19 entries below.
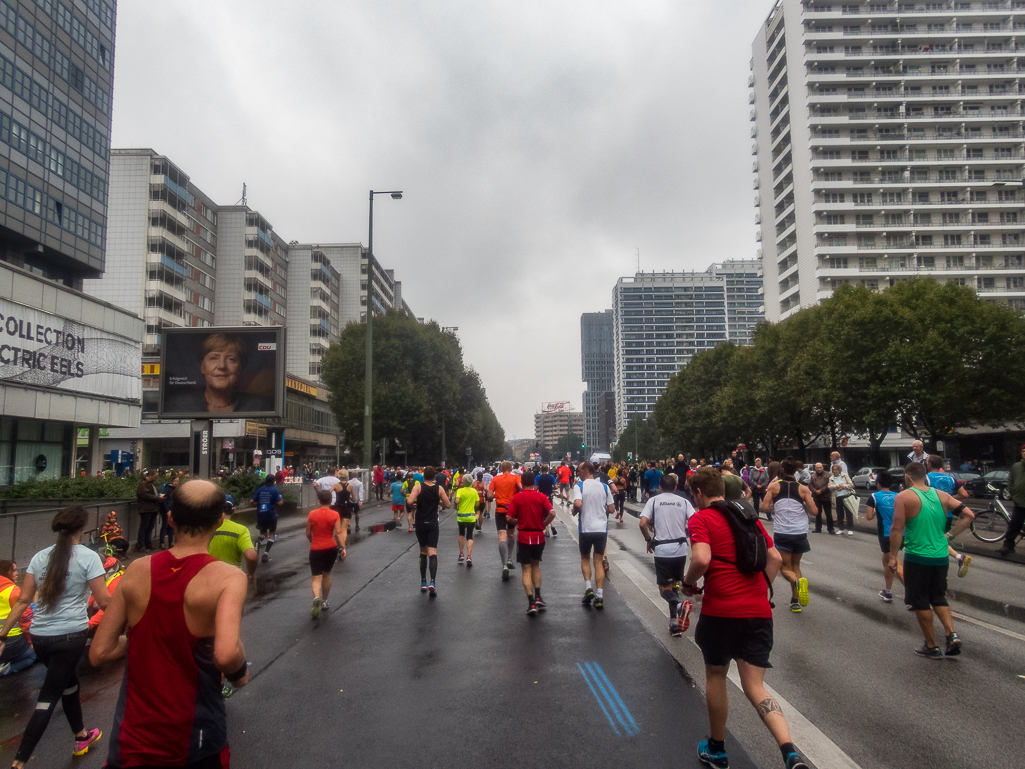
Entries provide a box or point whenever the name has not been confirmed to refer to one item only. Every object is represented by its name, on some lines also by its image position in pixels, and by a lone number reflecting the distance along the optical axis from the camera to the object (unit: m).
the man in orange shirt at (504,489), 12.28
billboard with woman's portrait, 22.00
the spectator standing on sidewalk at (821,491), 15.81
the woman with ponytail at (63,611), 4.27
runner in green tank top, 6.02
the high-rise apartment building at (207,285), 56.06
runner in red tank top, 2.46
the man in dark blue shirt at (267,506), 13.34
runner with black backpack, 3.87
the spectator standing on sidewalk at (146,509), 14.62
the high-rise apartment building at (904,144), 70.50
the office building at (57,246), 26.91
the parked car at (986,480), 28.68
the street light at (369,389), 26.95
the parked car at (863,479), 39.59
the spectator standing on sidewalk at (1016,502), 11.59
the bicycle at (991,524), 14.27
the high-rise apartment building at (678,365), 196.73
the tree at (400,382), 45.72
